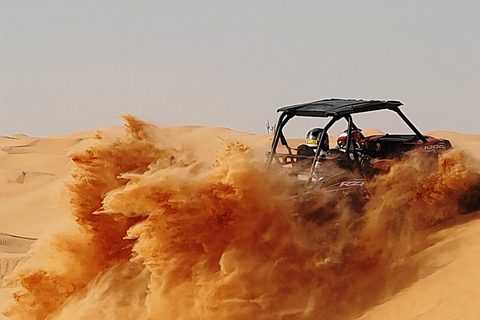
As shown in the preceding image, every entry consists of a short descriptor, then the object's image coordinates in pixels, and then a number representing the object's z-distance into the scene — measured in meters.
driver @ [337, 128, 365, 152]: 19.65
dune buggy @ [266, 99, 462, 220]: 16.67
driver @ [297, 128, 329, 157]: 18.28
